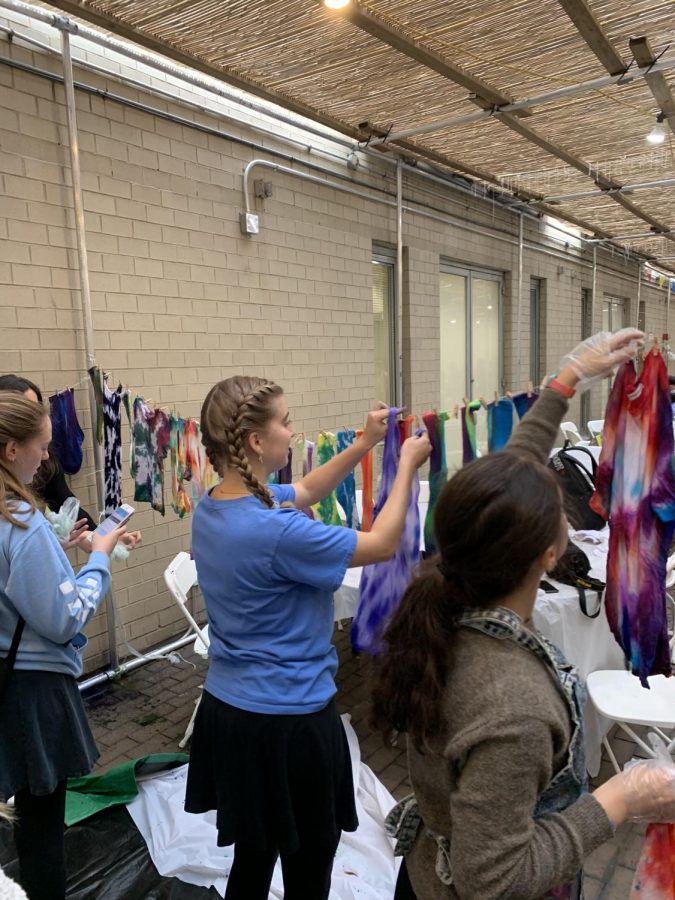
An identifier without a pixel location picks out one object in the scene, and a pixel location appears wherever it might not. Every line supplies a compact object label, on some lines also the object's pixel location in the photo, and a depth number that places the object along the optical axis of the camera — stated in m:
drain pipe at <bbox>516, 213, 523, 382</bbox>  7.97
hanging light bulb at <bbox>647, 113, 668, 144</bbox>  4.50
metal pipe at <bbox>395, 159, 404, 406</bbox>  5.80
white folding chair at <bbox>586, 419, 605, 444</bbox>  7.87
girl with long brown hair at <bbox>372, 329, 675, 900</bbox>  0.87
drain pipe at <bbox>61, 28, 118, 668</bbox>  3.37
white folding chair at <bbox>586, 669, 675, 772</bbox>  2.35
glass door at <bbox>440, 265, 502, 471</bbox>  7.32
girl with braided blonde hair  1.42
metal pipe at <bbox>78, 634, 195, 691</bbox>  3.78
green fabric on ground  2.64
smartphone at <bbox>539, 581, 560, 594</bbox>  2.70
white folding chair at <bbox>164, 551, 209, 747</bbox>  3.16
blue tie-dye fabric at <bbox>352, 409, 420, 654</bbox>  2.34
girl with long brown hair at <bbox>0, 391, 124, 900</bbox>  1.57
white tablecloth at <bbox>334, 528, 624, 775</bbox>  2.62
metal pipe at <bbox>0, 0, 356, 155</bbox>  3.17
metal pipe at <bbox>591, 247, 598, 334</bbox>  10.09
